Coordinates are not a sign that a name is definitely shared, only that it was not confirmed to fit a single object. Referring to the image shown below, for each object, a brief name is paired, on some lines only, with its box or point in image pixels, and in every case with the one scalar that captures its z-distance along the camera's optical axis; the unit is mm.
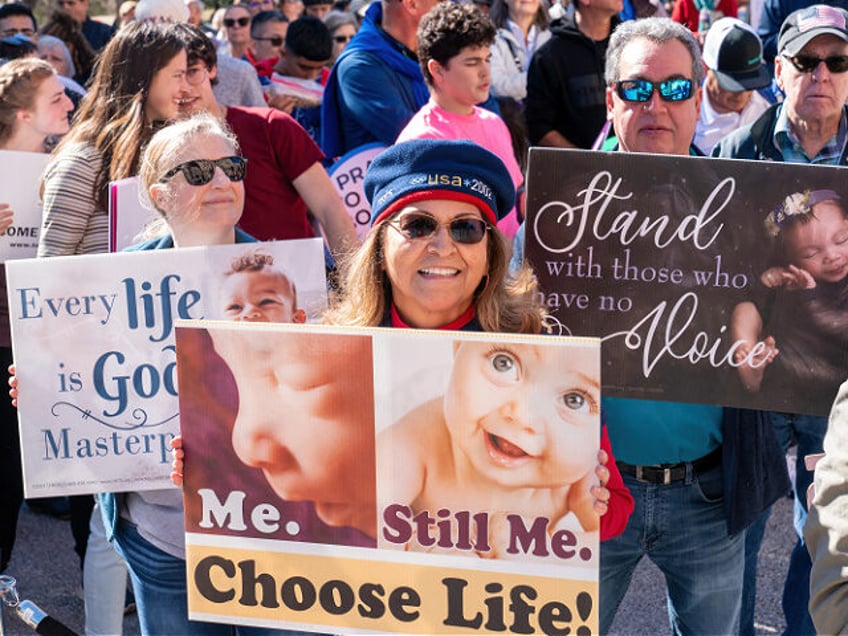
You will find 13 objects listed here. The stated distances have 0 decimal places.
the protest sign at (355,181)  5008
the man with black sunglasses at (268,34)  8758
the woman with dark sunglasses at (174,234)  2855
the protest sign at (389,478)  2197
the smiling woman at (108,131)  3678
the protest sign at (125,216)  3438
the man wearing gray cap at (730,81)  5348
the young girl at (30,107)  4516
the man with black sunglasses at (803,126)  3754
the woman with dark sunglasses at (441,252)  2428
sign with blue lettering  2830
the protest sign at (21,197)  4145
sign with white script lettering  2650
